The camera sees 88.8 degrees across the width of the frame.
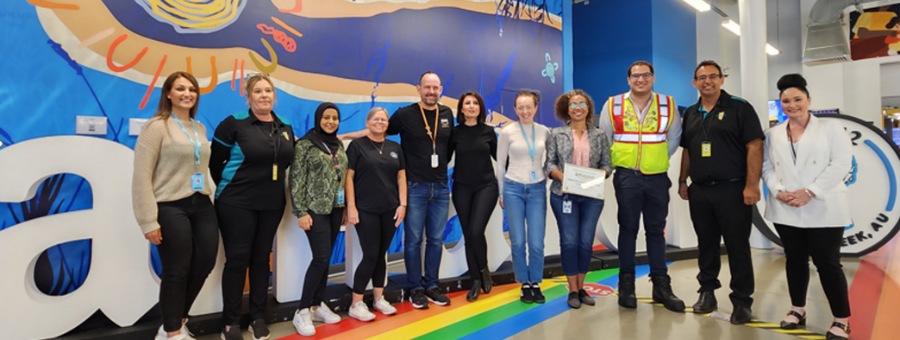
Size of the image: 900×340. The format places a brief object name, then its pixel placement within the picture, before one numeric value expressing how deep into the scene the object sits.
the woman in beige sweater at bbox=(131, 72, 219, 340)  2.30
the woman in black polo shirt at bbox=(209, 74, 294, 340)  2.57
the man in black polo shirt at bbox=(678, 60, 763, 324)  2.90
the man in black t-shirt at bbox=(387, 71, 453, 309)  3.26
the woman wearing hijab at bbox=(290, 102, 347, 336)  2.82
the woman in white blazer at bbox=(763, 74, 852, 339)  2.62
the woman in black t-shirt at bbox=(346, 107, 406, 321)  2.99
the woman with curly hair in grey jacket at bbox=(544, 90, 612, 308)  3.23
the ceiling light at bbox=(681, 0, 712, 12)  7.25
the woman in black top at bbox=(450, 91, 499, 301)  3.32
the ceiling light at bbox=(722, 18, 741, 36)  9.14
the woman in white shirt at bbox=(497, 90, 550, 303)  3.29
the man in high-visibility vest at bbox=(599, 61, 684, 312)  3.15
